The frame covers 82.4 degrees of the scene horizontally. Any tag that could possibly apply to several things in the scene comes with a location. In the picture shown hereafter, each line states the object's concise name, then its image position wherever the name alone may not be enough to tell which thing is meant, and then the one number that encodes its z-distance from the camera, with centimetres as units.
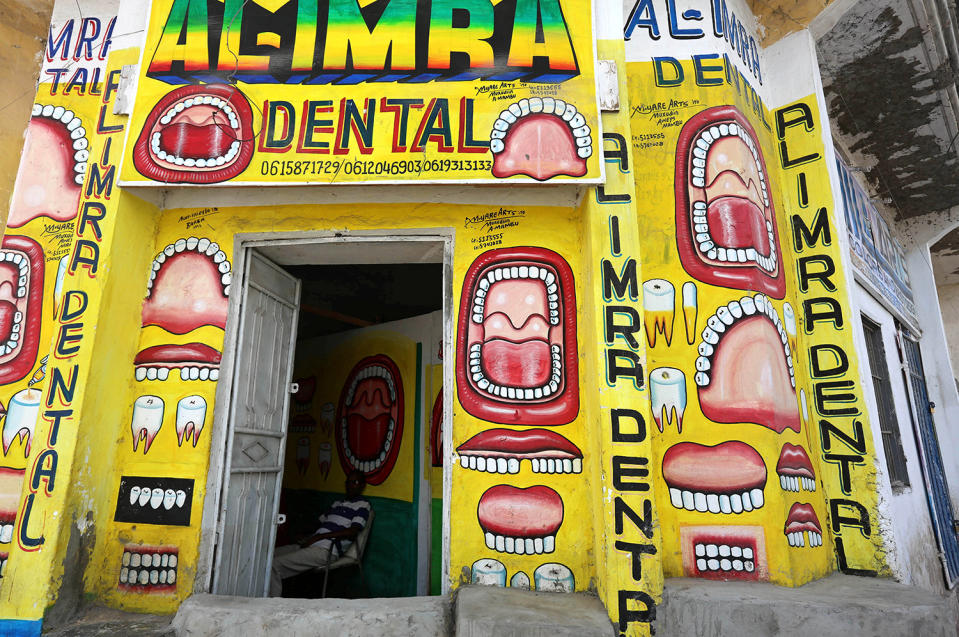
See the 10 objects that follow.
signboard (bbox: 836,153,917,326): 478
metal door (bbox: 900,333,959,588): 494
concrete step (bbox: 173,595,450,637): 276
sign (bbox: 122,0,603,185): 318
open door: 337
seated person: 464
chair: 500
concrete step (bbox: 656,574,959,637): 259
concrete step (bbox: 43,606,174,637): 275
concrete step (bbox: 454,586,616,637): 247
